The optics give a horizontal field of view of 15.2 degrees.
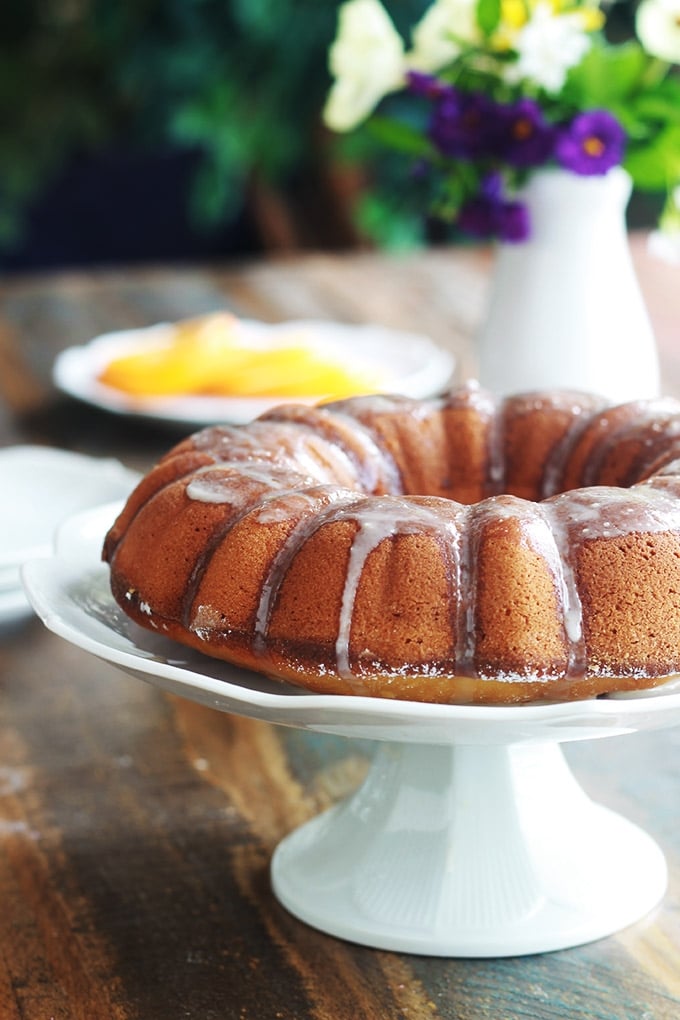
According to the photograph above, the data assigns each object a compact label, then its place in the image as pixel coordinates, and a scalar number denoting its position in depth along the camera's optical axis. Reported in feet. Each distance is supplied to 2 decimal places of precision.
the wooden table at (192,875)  3.04
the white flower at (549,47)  4.16
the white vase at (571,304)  4.33
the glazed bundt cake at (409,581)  2.94
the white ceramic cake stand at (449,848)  3.11
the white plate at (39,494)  3.91
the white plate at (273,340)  4.68
